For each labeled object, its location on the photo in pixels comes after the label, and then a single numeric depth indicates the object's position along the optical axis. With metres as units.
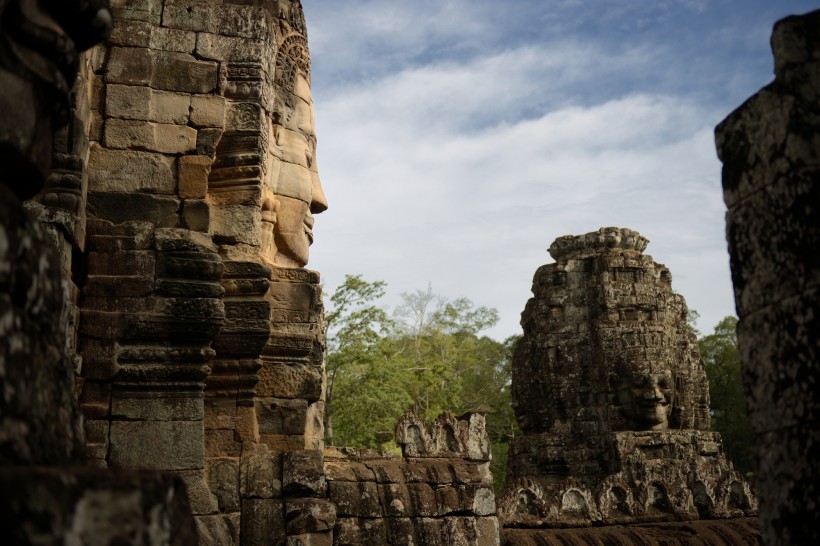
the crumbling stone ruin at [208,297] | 1.88
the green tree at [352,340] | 25.94
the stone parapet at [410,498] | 7.62
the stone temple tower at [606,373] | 21.56
